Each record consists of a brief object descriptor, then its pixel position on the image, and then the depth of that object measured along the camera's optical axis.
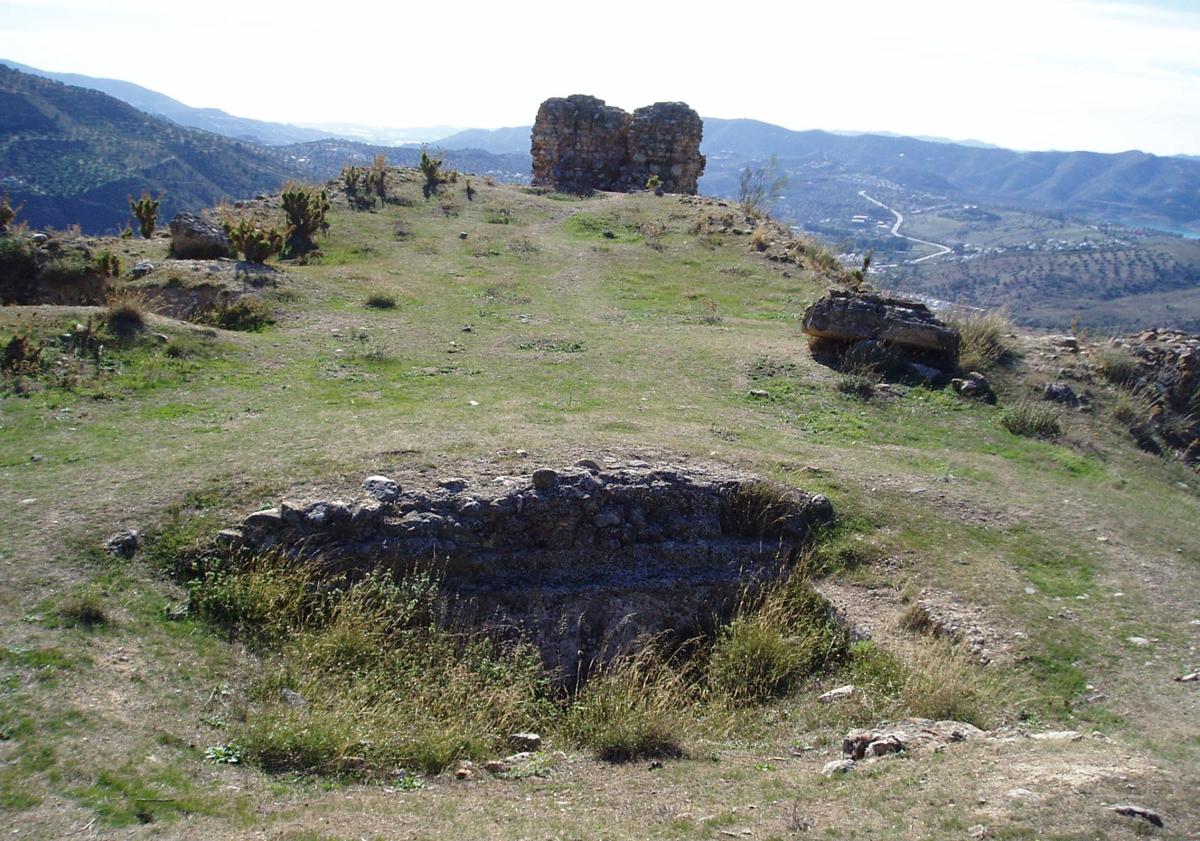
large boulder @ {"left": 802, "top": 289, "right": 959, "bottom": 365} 12.77
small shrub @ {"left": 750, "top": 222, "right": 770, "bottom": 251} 22.05
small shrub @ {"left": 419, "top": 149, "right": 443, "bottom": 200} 27.92
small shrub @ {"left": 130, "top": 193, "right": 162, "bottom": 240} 18.41
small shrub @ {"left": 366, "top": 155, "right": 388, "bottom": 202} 25.69
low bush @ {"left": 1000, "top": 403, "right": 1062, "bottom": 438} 11.16
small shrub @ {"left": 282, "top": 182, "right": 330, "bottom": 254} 19.56
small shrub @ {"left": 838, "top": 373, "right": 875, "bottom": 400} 11.85
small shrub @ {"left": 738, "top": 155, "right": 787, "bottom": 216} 28.68
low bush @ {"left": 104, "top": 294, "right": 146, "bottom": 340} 10.62
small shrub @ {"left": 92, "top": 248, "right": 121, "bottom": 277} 13.77
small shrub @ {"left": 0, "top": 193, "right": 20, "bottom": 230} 15.17
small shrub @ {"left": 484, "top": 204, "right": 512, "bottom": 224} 24.81
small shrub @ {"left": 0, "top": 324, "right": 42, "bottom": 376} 9.27
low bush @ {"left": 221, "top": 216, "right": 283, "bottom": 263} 15.67
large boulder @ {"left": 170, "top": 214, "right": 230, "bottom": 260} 16.09
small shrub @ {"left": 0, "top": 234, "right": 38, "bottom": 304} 13.38
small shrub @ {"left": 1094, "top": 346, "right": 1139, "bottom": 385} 12.54
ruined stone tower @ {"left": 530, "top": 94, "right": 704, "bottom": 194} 33.09
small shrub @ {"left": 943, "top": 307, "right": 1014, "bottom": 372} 12.55
